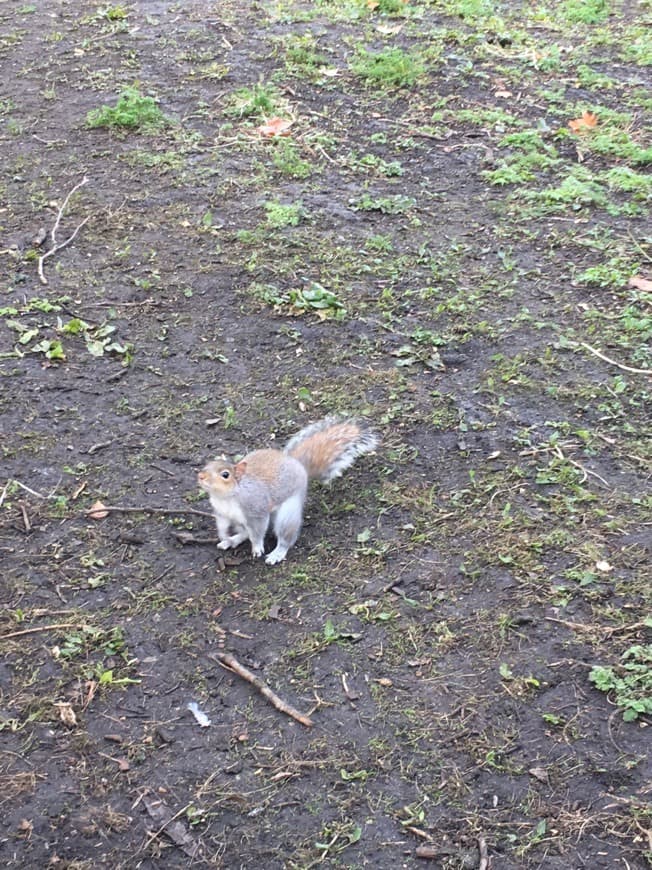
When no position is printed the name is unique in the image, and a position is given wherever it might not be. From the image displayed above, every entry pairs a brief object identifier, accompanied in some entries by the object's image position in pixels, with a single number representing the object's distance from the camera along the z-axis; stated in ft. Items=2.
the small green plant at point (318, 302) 14.85
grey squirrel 10.44
